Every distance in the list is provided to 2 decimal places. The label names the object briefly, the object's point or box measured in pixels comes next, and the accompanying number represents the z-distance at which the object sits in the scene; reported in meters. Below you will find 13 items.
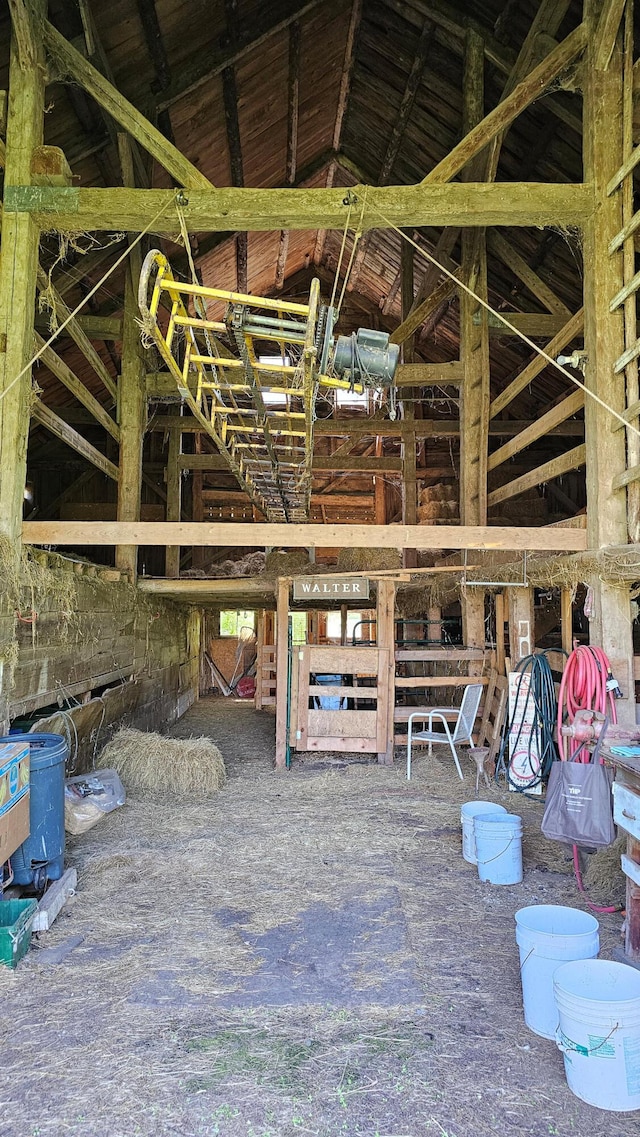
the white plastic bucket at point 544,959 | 2.79
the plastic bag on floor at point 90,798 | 5.41
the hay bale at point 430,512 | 12.86
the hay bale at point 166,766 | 6.80
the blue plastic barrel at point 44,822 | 4.08
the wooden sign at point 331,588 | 8.15
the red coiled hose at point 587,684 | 4.45
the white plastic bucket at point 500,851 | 4.38
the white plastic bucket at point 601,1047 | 2.32
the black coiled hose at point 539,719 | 5.75
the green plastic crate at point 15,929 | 3.36
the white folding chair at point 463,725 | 6.78
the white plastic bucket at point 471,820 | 4.70
